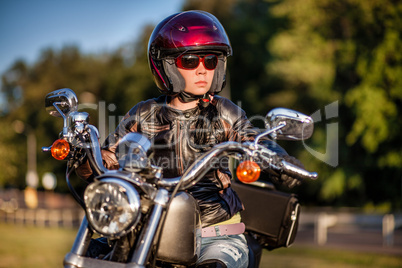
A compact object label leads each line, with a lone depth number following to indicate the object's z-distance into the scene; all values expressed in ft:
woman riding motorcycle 10.69
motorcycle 7.59
